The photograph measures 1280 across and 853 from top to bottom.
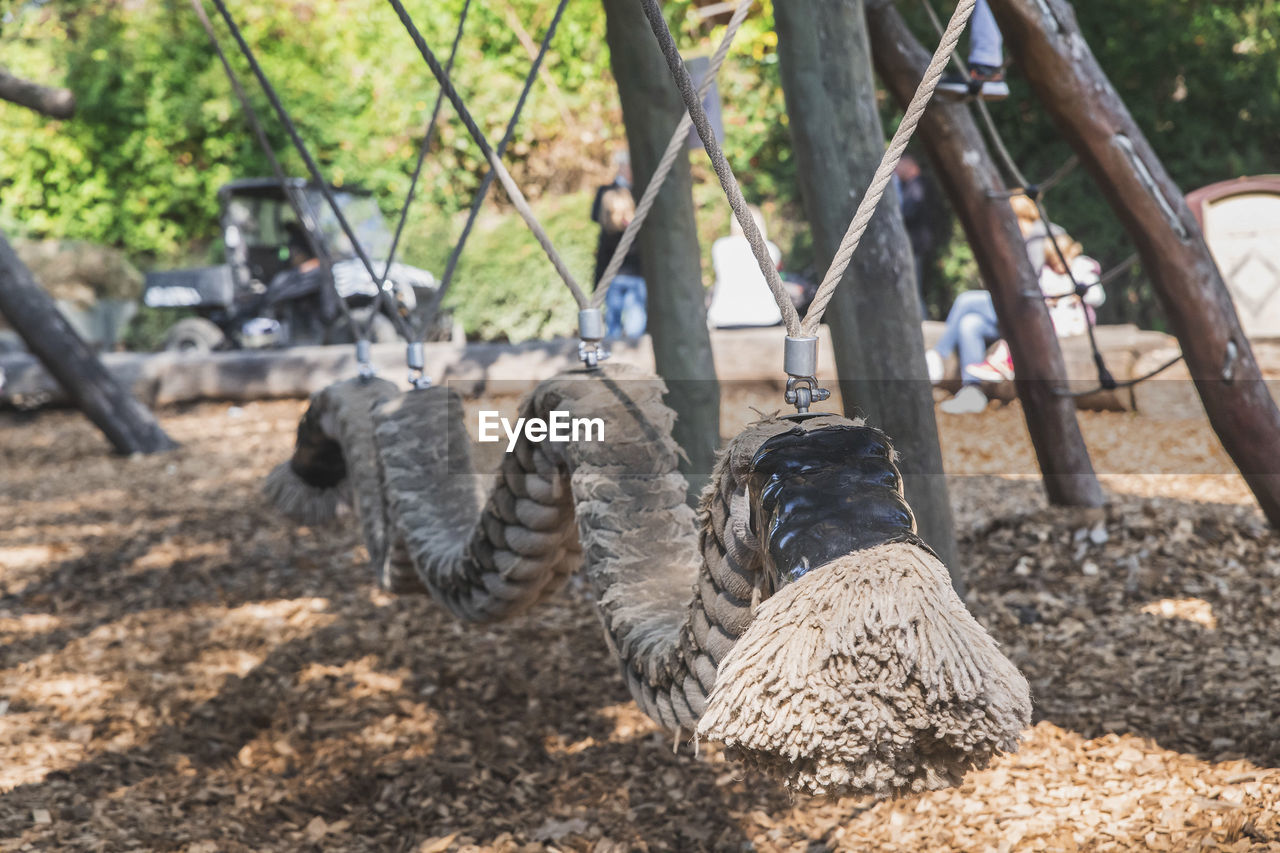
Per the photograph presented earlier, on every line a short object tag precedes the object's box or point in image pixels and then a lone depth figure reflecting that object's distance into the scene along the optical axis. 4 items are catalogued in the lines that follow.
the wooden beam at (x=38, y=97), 5.09
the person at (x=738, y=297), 7.57
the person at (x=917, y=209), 7.72
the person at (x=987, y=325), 6.12
